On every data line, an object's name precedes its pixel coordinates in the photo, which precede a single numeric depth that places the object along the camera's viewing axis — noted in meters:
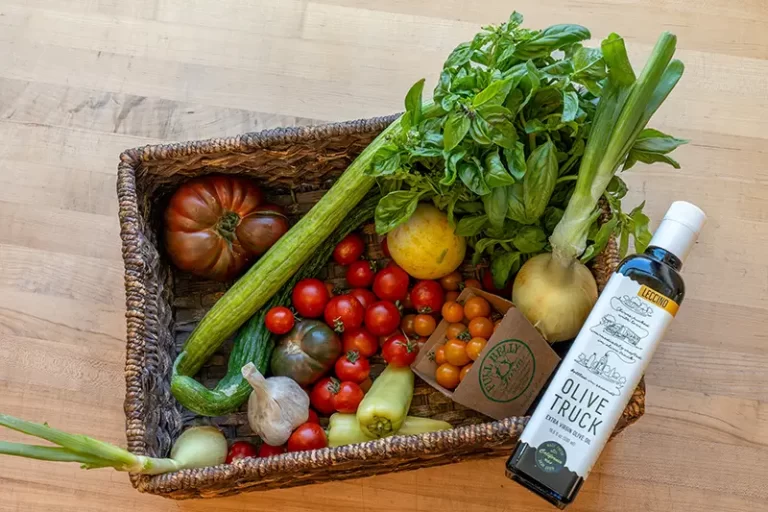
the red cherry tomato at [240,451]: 1.01
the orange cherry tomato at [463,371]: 1.01
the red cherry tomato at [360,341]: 1.06
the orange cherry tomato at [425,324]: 1.06
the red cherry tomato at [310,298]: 1.06
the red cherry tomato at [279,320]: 1.04
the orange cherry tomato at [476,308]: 1.03
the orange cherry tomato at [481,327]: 1.01
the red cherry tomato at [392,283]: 1.06
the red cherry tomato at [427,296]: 1.06
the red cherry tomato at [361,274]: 1.09
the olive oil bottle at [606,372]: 0.82
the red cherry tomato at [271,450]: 1.01
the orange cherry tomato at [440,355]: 1.03
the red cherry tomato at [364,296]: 1.08
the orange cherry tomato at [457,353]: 1.01
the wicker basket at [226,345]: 0.87
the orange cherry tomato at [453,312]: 1.04
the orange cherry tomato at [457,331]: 1.03
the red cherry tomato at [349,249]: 1.09
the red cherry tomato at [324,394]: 1.04
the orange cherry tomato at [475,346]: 0.99
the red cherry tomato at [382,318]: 1.05
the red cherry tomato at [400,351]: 1.04
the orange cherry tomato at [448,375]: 1.02
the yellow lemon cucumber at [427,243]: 1.01
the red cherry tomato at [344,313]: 1.06
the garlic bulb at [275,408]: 0.97
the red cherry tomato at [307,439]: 0.98
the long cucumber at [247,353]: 1.00
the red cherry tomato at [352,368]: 1.04
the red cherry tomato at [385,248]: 1.10
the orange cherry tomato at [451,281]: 1.08
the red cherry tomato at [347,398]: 1.02
